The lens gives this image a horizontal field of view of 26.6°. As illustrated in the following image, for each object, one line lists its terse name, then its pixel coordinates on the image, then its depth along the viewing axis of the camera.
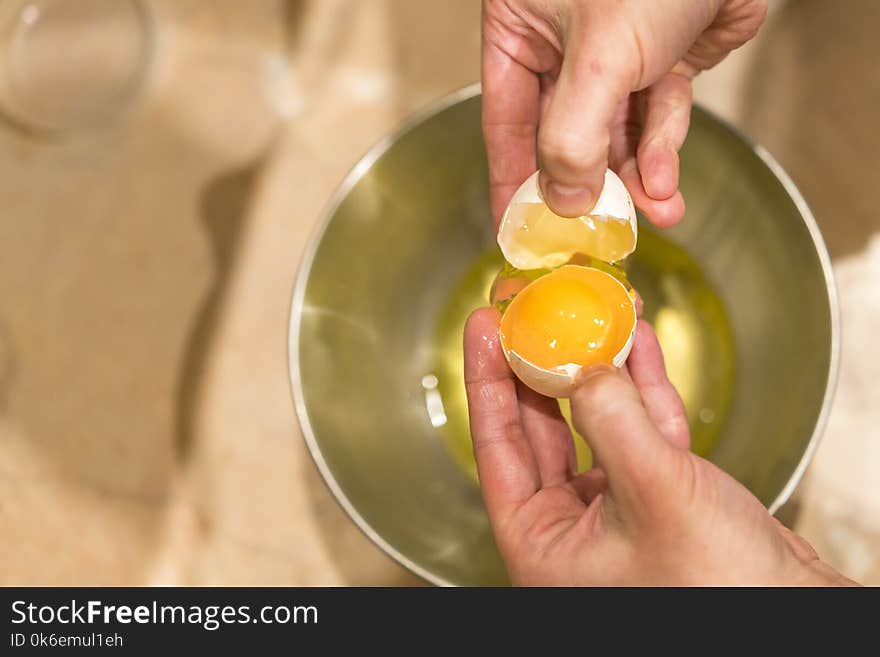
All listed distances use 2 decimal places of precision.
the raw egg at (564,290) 0.62
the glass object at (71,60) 0.81
